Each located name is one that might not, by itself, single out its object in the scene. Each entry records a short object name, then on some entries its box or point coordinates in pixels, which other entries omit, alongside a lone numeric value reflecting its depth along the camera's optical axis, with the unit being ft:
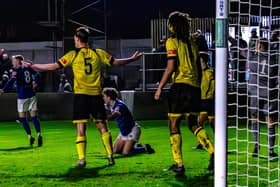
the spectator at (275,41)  50.72
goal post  29.80
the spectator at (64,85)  129.08
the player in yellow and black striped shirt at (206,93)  59.74
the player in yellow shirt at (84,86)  53.80
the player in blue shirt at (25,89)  76.63
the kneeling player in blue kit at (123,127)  61.33
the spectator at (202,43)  73.87
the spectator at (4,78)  131.53
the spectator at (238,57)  49.91
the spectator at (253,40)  55.41
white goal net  46.76
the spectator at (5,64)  139.70
